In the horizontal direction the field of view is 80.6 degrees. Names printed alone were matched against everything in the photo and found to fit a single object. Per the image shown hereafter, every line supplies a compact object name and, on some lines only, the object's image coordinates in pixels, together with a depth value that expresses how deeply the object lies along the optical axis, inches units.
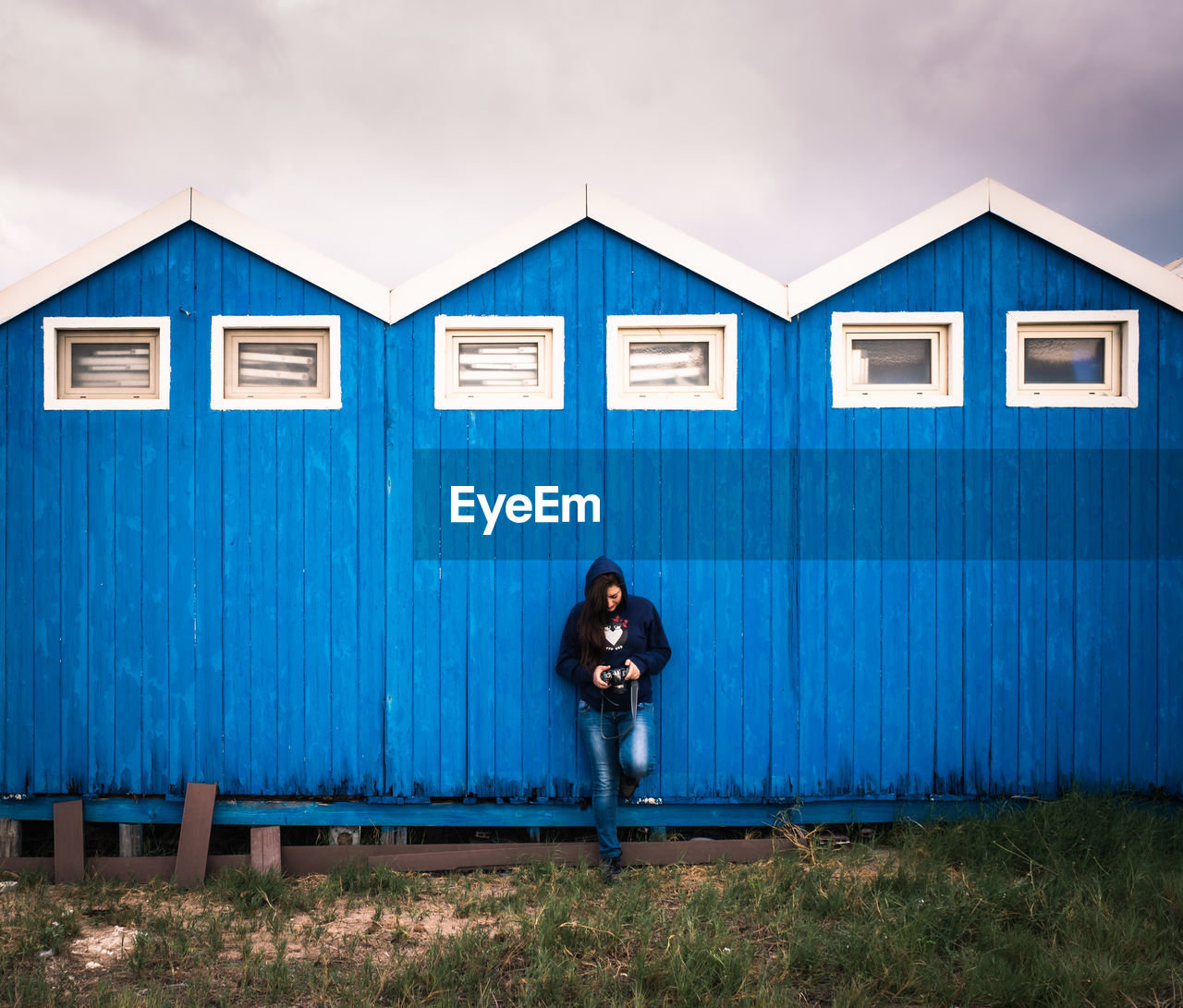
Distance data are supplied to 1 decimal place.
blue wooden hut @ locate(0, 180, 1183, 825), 184.7
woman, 169.9
